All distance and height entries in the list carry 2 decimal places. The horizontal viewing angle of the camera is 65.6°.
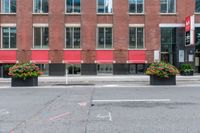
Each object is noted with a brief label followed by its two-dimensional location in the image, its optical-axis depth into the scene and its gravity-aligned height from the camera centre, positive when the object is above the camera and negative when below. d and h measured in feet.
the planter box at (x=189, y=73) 53.01 -2.97
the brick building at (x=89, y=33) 54.99 +11.09
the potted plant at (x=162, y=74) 35.06 -2.19
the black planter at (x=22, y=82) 35.39 -4.12
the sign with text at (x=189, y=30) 51.87 +11.48
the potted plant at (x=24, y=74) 34.94 -2.26
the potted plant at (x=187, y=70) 53.01 -1.92
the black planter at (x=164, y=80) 35.66 -3.61
